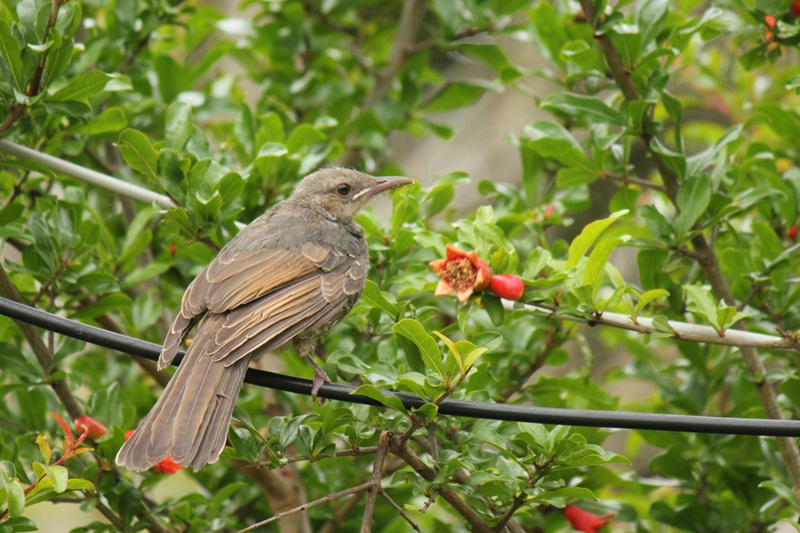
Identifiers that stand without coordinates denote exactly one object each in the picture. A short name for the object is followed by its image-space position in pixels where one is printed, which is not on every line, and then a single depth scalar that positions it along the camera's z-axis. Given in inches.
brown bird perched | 274.7
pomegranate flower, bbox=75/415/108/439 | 323.9
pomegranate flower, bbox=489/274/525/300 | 289.6
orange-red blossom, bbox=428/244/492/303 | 288.8
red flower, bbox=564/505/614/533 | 358.9
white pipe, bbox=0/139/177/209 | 331.6
